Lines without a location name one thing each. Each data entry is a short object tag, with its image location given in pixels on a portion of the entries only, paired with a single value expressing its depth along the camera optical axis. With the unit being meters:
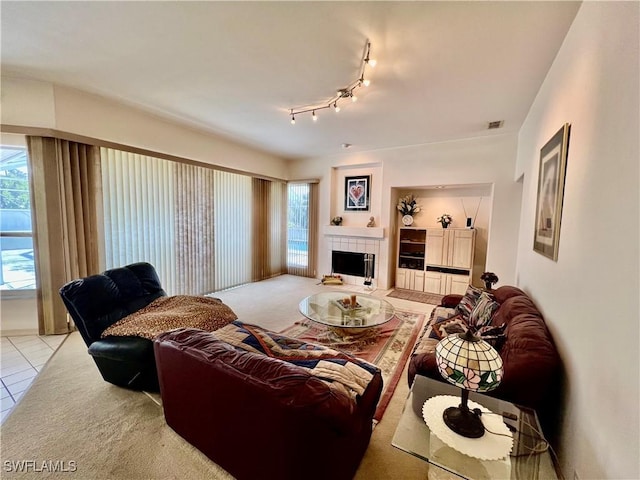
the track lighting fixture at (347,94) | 2.17
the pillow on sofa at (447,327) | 2.34
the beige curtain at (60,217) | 2.85
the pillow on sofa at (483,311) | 2.34
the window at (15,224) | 2.99
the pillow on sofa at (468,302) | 2.68
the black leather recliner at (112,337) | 1.94
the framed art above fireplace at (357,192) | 5.54
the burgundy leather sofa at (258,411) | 1.05
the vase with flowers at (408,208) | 5.15
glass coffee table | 2.83
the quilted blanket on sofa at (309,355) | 1.47
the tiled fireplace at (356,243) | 5.29
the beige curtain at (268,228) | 5.75
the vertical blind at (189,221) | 3.53
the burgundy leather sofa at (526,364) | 1.33
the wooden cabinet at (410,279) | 5.08
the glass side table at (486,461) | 1.09
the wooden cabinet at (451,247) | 4.55
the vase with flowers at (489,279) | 3.12
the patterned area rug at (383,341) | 2.45
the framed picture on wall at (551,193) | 1.67
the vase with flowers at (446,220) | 4.77
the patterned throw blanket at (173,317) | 2.06
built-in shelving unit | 4.60
